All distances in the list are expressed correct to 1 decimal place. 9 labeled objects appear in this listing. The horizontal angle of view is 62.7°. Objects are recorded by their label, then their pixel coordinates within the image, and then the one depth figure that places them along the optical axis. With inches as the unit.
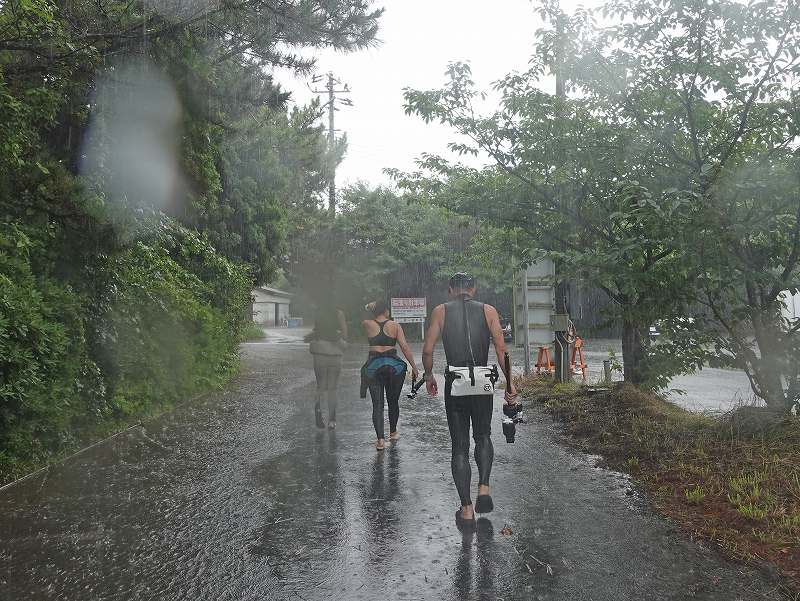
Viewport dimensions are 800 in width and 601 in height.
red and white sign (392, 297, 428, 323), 1096.6
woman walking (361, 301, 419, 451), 280.5
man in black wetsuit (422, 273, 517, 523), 188.1
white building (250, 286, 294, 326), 2482.0
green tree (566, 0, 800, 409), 235.6
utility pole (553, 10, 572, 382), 458.0
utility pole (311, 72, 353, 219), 1200.0
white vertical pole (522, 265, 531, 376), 512.1
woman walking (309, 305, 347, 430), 316.2
